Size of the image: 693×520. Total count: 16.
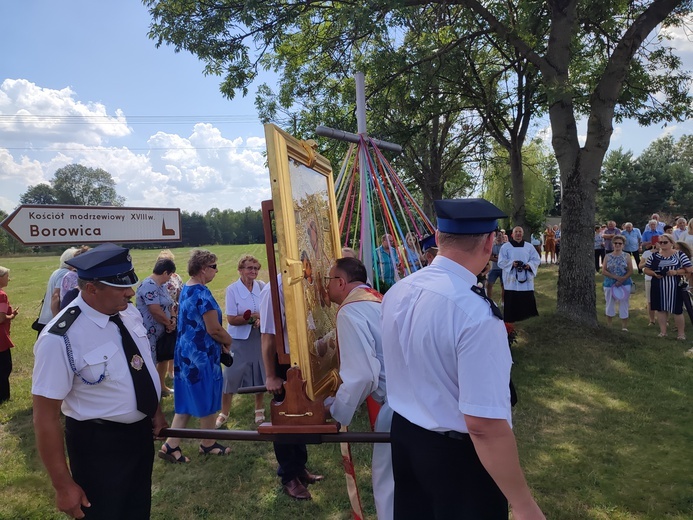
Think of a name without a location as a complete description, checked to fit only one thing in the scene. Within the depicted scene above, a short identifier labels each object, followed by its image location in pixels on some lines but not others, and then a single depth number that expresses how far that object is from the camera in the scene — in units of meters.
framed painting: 2.20
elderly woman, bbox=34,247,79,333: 5.77
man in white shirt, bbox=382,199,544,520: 1.63
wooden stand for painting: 2.30
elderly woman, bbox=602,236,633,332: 9.09
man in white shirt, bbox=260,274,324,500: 3.45
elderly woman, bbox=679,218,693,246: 9.82
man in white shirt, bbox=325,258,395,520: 2.59
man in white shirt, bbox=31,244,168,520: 2.27
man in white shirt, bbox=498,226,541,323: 9.03
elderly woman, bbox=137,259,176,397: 5.59
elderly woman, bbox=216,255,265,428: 5.40
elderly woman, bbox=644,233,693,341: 8.28
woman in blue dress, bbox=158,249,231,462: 4.46
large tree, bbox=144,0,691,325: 7.80
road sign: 3.60
